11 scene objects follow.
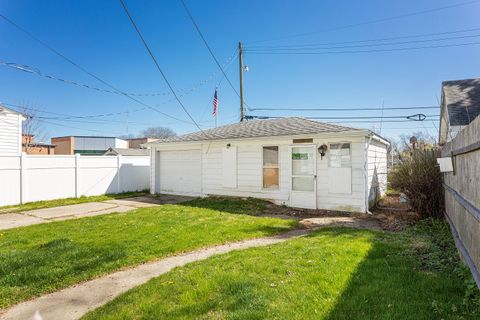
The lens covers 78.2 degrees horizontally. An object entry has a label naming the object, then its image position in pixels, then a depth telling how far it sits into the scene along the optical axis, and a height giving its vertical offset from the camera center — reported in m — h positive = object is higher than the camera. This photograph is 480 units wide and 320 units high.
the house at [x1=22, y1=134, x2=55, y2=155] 31.55 +2.48
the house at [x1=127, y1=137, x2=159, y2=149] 51.97 +4.41
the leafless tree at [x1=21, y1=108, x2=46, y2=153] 31.67 +3.57
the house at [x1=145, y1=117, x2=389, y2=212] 9.31 +0.09
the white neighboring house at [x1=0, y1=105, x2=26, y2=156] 13.91 +1.74
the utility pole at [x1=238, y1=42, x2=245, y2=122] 18.96 +6.43
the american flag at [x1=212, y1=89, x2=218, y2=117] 18.11 +3.91
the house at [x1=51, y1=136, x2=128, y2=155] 46.69 +3.83
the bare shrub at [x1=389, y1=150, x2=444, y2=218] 7.32 -0.47
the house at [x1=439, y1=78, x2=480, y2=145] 9.58 +2.41
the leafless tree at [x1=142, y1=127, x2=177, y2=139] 54.99 +6.66
